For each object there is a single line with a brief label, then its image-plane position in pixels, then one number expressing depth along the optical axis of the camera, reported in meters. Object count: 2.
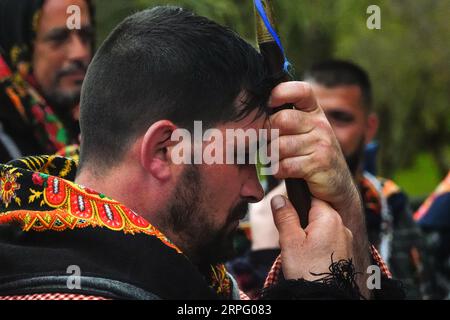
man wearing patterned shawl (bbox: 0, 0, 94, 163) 3.04
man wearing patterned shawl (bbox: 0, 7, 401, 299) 2.27
